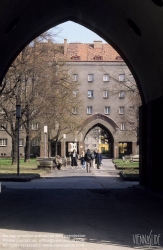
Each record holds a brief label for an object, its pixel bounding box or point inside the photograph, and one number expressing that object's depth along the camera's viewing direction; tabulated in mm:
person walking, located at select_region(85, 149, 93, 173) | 35969
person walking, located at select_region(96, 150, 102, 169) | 43125
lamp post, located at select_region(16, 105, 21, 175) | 26819
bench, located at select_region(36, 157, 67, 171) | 36572
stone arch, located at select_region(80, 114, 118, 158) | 75688
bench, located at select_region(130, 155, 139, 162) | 53238
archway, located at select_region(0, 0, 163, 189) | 15320
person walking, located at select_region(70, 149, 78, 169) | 43906
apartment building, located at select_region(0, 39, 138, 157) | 76500
